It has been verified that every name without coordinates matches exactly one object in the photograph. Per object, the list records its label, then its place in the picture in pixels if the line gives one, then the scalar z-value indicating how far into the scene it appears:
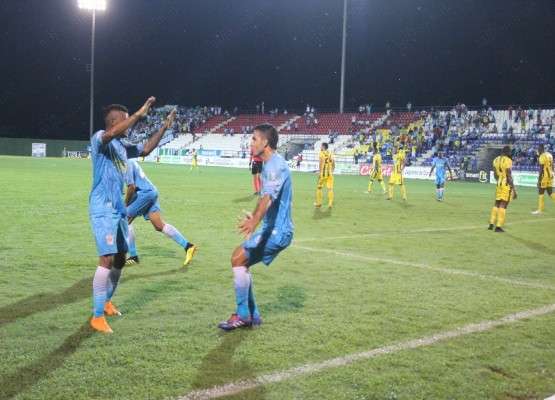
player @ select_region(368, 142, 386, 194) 24.98
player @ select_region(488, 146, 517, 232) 13.77
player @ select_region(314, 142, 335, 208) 18.52
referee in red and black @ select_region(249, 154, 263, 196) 17.65
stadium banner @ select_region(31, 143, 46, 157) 66.69
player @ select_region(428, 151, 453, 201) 22.61
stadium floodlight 51.25
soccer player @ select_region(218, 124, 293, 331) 5.46
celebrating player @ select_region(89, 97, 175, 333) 5.52
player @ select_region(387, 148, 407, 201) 22.52
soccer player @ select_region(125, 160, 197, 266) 8.59
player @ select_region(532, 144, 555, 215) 19.40
